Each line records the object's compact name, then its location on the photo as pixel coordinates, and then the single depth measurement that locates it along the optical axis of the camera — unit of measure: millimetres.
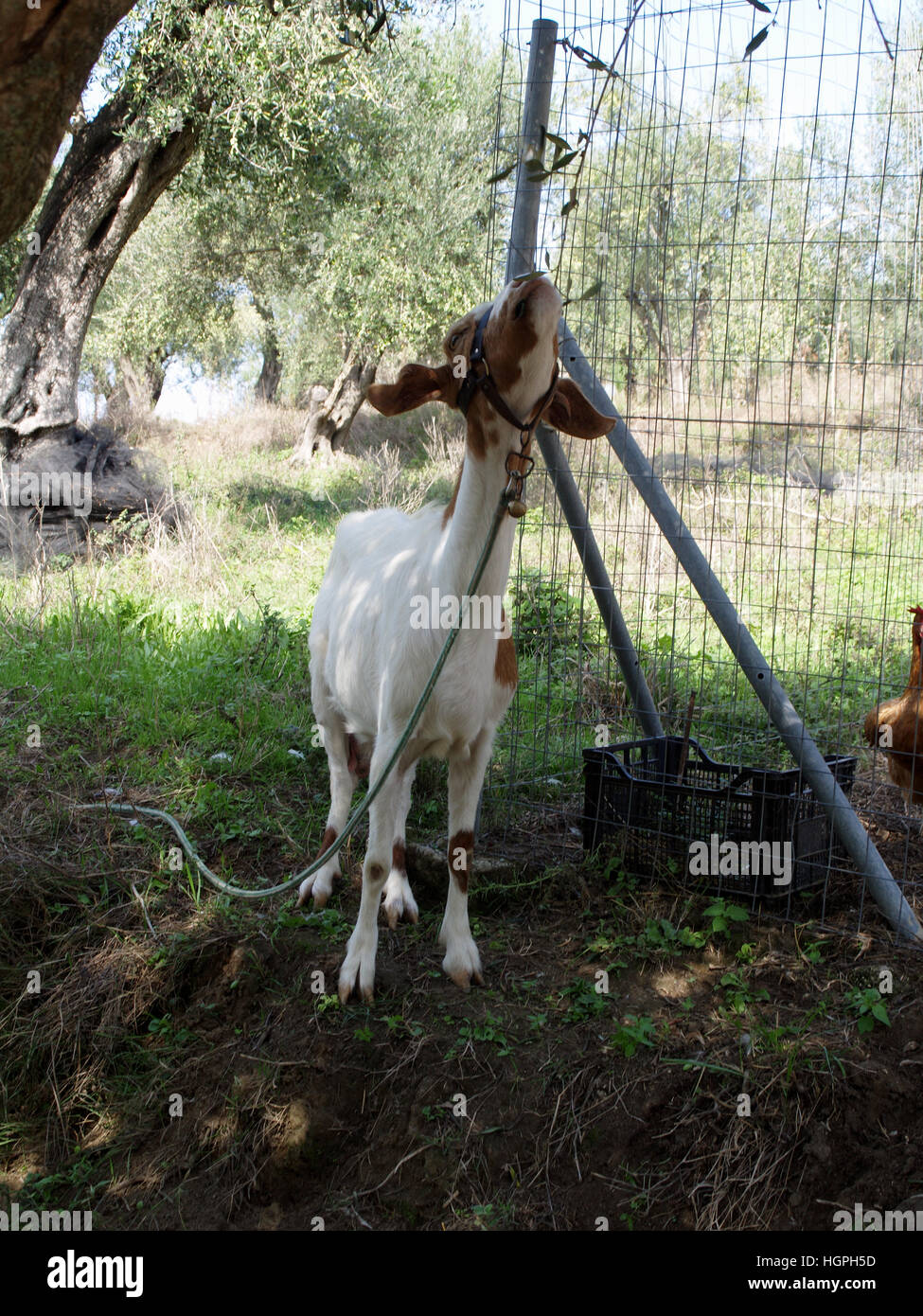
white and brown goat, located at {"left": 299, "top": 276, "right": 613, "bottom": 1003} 2748
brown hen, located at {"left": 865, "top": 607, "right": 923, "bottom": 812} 3967
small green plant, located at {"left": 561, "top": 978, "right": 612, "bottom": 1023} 3260
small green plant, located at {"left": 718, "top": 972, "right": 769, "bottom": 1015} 3223
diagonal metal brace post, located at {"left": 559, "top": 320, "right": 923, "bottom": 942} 3525
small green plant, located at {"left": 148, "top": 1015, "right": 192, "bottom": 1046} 3422
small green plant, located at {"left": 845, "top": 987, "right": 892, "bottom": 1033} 3055
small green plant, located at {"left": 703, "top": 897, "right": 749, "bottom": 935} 3547
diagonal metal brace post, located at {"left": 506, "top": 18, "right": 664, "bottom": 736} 3910
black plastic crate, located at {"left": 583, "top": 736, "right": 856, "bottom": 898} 3668
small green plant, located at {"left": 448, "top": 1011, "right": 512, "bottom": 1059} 3154
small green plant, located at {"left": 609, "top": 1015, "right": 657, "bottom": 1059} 3066
